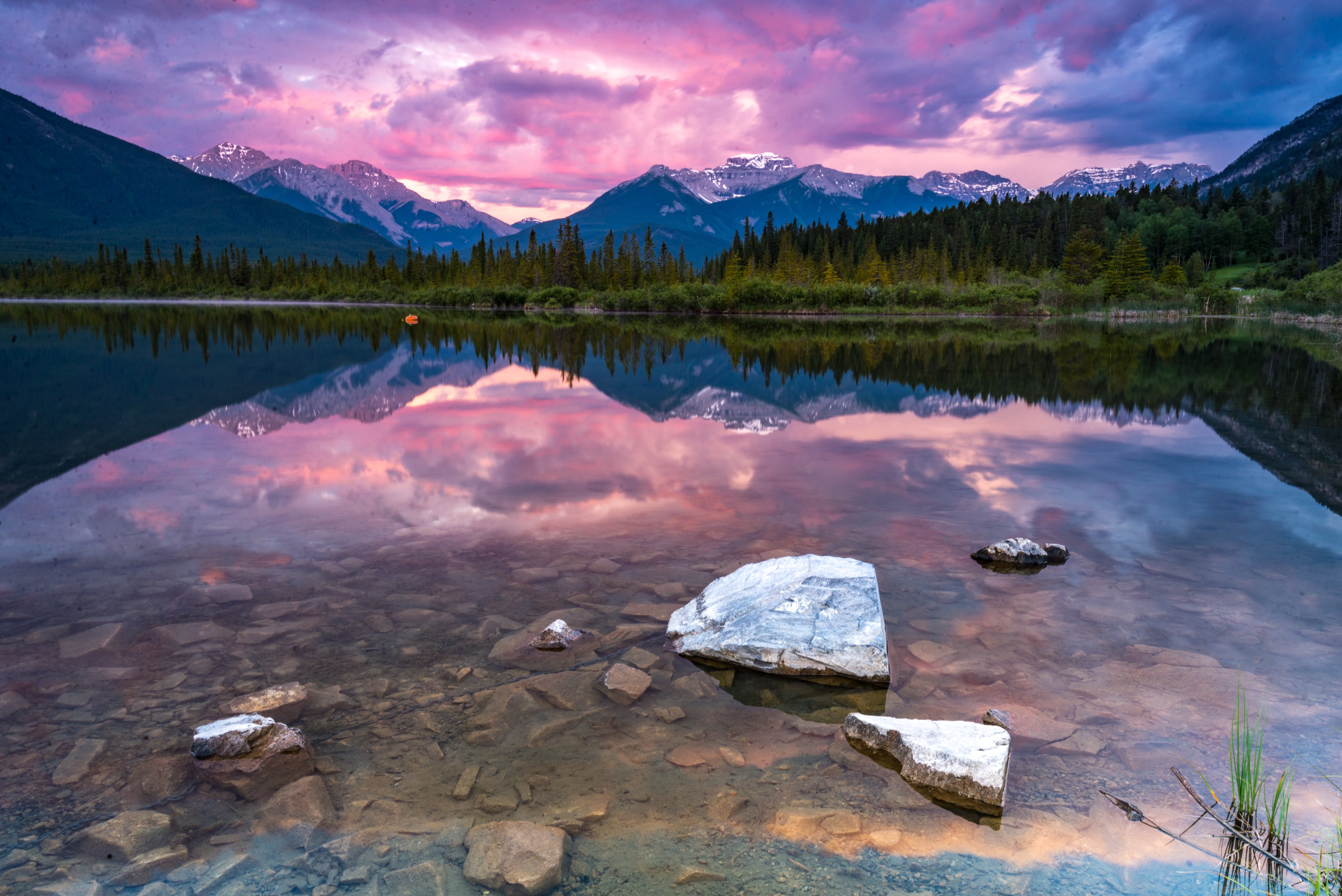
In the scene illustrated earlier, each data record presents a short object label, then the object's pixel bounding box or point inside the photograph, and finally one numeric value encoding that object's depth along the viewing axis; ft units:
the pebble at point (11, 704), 17.70
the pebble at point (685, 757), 16.49
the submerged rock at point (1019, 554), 28.94
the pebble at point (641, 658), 20.88
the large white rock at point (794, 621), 20.52
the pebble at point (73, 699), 18.15
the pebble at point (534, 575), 26.61
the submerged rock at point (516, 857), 12.80
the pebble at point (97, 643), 20.51
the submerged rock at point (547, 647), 20.76
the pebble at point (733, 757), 16.51
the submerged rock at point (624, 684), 19.20
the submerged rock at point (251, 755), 15.49
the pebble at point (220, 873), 12.66
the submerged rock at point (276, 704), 17.83
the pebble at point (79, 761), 15.44
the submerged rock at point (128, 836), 13.44
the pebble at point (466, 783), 15.29
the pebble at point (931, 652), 21.40
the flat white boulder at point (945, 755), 15.05
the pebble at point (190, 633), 21.50
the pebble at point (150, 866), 12.76
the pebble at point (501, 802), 14.84
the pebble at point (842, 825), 14.33
